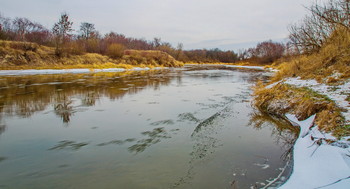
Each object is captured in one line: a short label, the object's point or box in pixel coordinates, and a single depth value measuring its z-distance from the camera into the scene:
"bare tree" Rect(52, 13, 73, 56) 34.13
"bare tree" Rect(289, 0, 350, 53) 8.00
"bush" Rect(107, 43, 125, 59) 40.47
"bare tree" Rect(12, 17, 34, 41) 38.03
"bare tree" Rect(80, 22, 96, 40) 55.56
